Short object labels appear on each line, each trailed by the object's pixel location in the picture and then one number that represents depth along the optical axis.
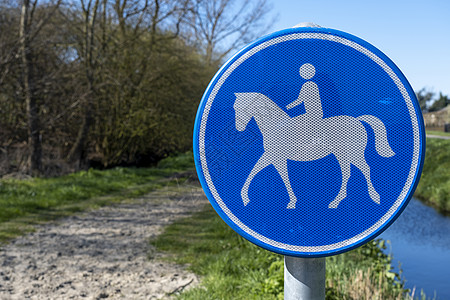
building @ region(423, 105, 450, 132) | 26.31
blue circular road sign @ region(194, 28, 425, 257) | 1.03
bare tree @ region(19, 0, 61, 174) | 8.76
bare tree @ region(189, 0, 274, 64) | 17.91
